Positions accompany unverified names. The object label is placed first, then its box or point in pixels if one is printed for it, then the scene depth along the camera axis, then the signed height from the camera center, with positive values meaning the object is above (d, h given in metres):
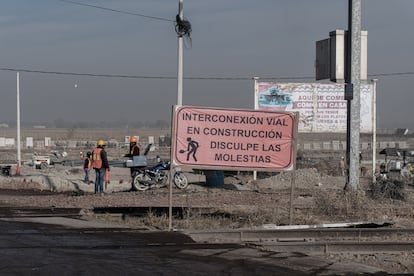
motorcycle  26.02 -1.63
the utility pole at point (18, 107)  44.16 +1.53
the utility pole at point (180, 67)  27.55 +2.60
